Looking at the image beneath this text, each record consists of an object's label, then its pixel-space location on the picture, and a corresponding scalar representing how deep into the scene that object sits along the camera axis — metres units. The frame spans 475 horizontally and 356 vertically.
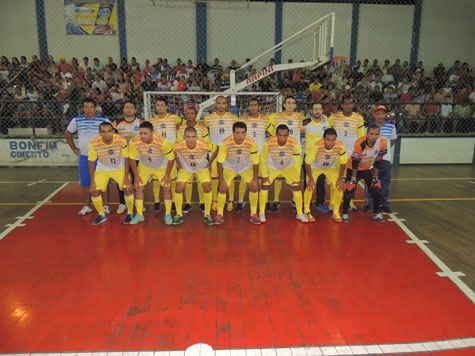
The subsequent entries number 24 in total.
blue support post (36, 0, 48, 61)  13.85
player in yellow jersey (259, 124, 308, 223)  5.24
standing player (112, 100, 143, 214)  5.73
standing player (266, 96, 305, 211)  5.89
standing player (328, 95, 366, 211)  5.76
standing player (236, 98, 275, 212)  5.88
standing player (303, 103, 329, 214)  5.82
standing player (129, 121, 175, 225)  5.14
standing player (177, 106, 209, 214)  5.71
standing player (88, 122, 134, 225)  5.12
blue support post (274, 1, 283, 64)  14.23
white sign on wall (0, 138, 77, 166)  9.98
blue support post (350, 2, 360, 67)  14.42
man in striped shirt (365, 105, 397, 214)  5.43
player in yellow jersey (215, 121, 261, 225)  5.10
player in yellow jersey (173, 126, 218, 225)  5.13
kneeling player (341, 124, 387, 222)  5.17
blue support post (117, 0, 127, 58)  13.91
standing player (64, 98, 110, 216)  5.48
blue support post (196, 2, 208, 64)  14.06
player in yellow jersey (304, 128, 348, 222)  5.18
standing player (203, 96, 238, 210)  5.87
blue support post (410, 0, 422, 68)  14.50
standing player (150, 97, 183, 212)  5.85
